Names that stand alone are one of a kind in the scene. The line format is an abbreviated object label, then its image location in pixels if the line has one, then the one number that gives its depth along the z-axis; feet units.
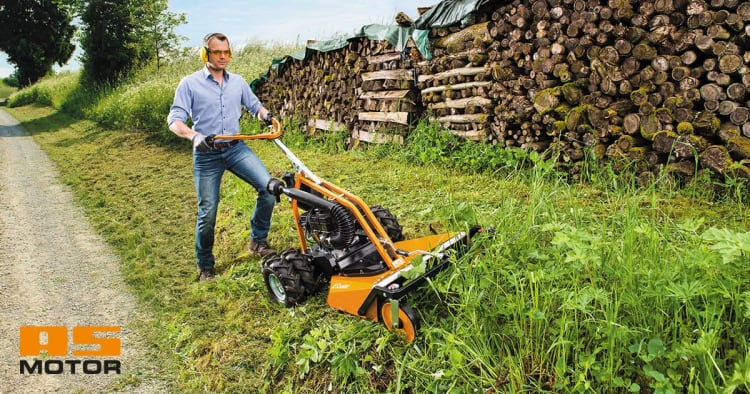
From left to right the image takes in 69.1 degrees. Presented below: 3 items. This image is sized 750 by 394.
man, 15.10
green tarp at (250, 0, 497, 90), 23.73
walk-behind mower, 10.46
